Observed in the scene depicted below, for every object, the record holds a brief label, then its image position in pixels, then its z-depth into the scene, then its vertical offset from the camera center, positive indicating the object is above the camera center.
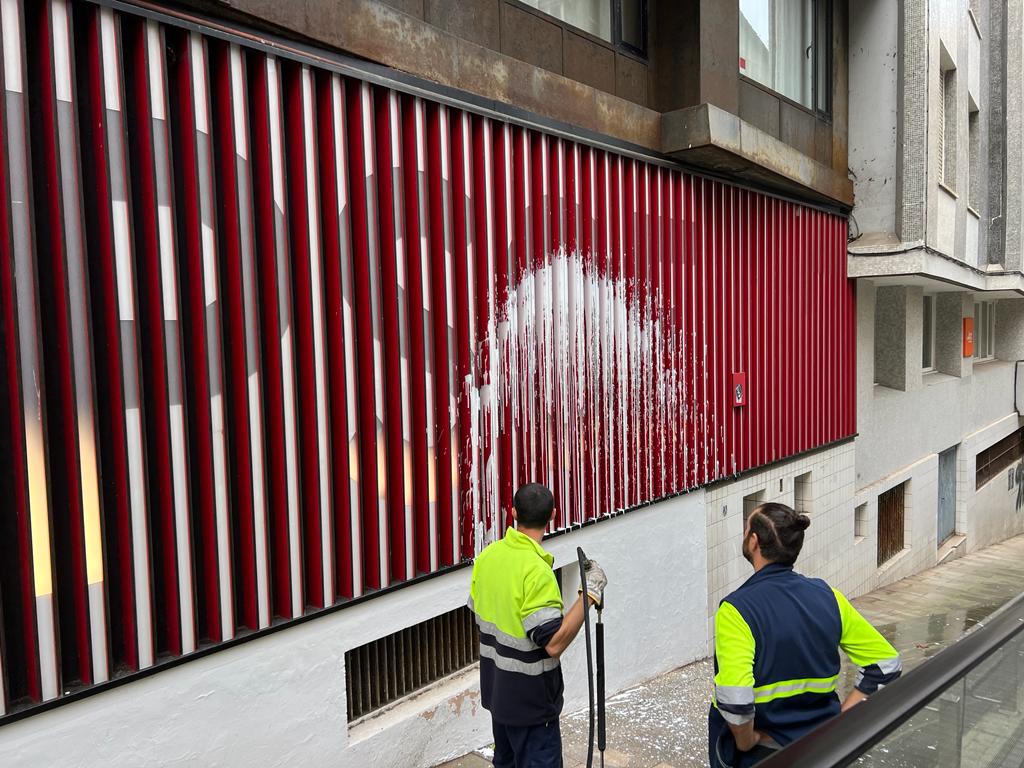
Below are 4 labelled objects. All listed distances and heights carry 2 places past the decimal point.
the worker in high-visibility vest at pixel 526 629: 3.37 -1.24
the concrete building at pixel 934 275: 9.15 +0.73
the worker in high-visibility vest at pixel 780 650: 2.78 -1.14
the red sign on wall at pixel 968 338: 14.68 -0.15
